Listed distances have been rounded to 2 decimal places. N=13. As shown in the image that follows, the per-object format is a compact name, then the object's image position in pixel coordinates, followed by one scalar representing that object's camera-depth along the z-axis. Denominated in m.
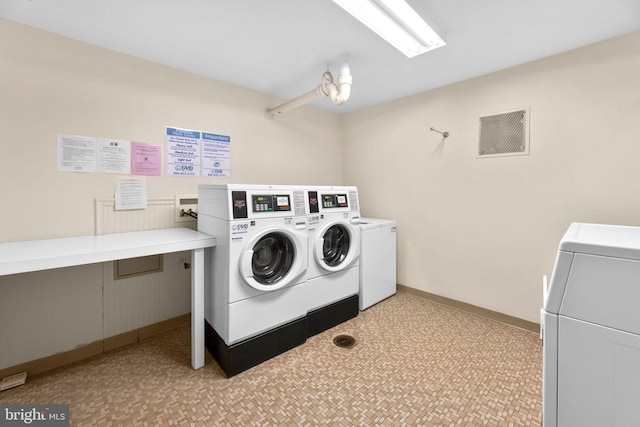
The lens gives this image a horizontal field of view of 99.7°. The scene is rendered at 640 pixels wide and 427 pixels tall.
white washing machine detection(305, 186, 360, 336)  2.26
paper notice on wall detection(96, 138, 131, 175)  2.04
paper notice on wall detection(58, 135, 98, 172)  1.91
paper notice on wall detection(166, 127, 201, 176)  2.36
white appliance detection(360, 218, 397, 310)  2.73
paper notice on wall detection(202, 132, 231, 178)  2.55
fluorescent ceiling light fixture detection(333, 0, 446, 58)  1.53
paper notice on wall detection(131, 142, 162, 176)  2.19
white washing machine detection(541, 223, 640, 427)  0.74
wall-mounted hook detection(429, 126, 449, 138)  2.77
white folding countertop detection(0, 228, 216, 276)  1.31
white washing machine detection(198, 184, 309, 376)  1.78
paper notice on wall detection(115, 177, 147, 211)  2.13
